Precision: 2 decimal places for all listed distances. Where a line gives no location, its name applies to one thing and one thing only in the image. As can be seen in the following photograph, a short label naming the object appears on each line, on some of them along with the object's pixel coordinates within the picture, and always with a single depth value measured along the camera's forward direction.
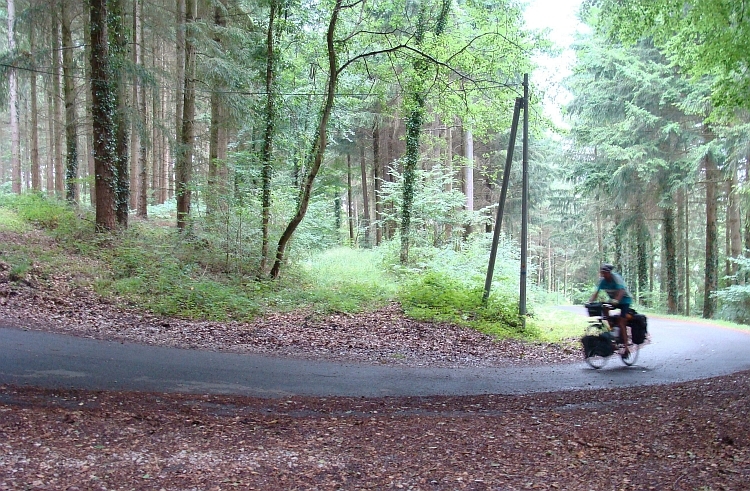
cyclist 9.45
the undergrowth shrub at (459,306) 13.23
